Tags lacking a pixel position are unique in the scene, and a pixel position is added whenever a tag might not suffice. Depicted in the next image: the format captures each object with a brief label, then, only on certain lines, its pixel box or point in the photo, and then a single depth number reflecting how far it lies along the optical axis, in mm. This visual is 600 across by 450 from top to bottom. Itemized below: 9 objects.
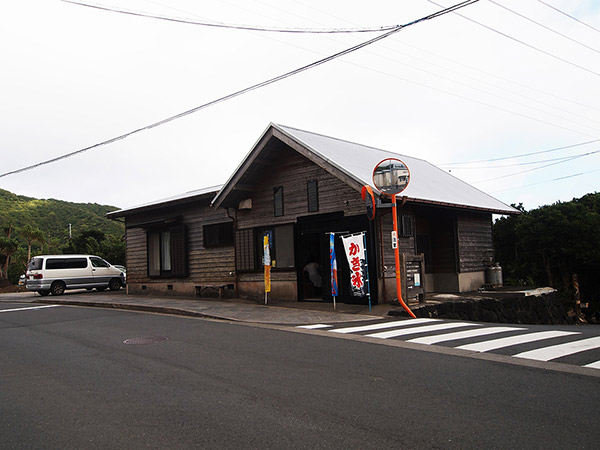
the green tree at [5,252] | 34844
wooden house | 13148
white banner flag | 12148
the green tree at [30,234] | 38156
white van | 22469
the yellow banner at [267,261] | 14541
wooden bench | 17078
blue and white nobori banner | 12486
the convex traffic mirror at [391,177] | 11344
